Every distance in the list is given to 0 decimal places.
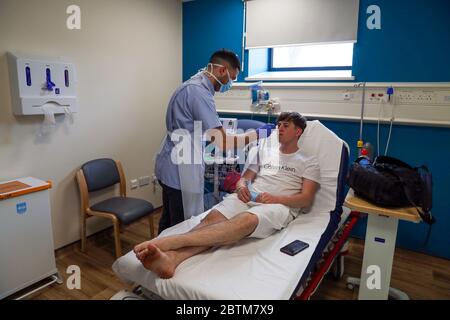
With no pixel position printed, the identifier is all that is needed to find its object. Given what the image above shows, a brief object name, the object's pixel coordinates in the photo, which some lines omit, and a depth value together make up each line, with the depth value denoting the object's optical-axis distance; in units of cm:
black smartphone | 156
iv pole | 259
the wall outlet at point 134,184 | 315
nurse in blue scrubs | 195
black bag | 154
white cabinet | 188
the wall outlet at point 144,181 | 326
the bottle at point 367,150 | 238
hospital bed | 128
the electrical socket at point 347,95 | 268
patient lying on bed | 143
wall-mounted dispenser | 205
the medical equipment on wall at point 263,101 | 304
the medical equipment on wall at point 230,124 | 295
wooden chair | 239
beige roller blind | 263
